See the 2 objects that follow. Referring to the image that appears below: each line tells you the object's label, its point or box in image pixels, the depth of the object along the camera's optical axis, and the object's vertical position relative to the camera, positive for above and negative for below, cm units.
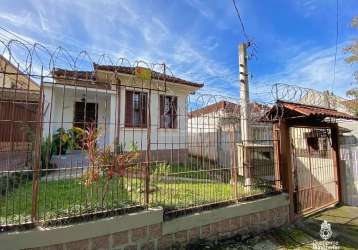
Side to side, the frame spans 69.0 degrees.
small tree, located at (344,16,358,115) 1429 +501
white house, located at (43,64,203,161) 1137 +206
